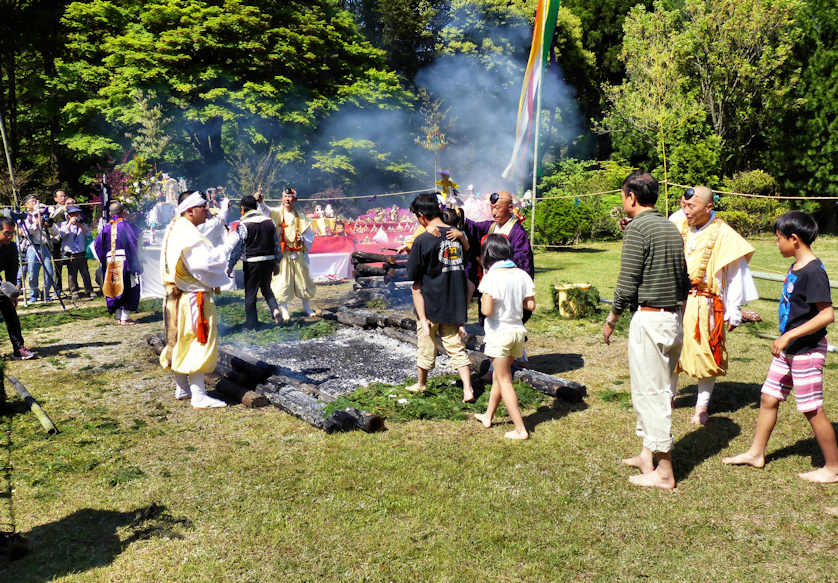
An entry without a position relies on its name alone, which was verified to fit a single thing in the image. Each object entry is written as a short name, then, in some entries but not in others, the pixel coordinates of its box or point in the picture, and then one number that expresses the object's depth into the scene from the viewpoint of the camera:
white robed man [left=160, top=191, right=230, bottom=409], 6.23
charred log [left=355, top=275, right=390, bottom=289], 12.73
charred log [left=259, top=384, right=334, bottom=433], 5.71
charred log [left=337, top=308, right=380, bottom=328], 9.58
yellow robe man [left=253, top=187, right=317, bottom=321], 10.23
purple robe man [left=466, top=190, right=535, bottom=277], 6.75
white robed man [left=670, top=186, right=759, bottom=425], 5.41
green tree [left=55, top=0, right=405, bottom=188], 24.42
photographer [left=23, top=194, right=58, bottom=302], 12.43
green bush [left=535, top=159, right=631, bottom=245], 20.52
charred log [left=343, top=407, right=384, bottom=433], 5.54
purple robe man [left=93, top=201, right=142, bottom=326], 10.46
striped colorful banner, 10.83
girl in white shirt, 5.26
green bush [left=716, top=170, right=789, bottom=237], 22.88
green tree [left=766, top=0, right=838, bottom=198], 24.33
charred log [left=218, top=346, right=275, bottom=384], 6.83
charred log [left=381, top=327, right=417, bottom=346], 8.58
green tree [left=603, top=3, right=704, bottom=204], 26.12
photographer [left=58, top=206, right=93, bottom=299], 12.91
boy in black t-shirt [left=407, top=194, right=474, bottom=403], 6.20
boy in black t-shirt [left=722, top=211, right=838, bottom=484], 4.27
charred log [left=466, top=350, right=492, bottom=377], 7.04
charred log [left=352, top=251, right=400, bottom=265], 13.77
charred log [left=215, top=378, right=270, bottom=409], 6.27
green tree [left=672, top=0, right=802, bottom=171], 24.28
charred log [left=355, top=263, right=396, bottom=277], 13.44
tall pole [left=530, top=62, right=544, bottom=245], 9.60
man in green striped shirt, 4.30
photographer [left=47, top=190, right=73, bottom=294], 12.81
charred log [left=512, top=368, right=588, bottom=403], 6.24
